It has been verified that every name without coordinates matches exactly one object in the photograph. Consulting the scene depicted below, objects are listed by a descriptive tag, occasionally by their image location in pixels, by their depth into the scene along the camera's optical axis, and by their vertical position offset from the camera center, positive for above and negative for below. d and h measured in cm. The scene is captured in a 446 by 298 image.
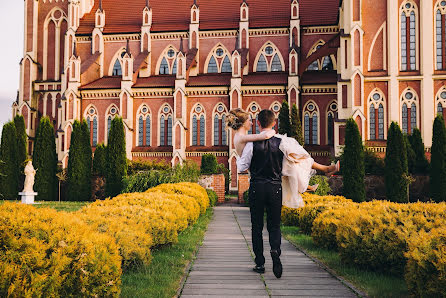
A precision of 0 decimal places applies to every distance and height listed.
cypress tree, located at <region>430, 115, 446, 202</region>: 2030 -37
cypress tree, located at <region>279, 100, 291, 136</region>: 2670 +215
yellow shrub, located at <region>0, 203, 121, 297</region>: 326 -79
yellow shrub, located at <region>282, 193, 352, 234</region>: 955 -125
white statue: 2194 -100
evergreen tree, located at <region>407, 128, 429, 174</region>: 2199 +1
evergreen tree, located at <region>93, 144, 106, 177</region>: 2520 -22
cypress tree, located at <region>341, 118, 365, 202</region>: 2089 -45
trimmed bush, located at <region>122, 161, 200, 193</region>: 1847 -91
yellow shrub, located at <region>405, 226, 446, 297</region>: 366 -95
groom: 538 -28
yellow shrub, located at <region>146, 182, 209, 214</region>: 1219 -95
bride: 537 -4
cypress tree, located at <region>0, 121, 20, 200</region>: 2456 -35
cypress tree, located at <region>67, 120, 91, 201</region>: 2441 -82
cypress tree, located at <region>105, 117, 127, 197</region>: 2398 -32
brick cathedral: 2669 +638
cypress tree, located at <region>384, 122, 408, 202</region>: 2044 -49
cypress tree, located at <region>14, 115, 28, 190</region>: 2510 +77
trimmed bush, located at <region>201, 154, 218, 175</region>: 2234 -43
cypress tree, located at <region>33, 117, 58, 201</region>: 2464 -25
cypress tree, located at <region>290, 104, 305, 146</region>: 2666 +186
